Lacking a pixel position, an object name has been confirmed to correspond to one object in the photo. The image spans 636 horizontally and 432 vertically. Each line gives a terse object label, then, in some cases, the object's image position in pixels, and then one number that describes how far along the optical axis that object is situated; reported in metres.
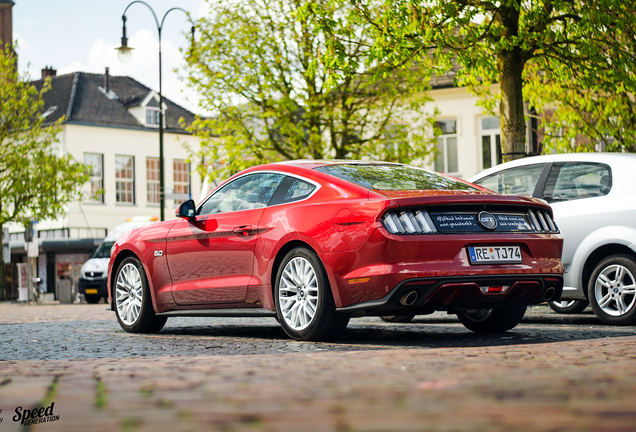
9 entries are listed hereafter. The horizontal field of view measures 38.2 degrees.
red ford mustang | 6.73
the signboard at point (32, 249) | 32.97
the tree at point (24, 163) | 33.91
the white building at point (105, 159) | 47.28
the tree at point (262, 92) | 24.05
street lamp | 29.77
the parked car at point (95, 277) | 27.95
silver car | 8.69
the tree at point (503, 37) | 13.74
